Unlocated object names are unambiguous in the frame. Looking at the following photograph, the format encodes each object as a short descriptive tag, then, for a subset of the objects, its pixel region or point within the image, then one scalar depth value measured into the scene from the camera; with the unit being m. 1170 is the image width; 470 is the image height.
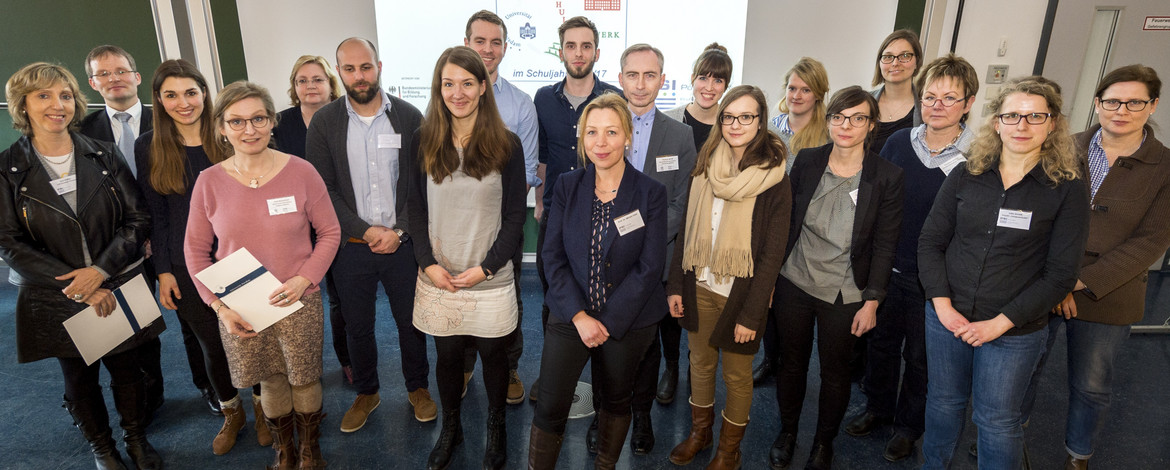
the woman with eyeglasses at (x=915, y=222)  2.11
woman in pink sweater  1.91
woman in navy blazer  1.85
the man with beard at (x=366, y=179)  2.29
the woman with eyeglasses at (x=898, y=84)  2.63
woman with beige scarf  1.94
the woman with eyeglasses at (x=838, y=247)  1.92
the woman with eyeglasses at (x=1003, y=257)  1.69
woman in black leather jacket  1.95
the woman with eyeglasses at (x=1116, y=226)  1.88
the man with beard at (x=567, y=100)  2.69
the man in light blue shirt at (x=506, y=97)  2.77
